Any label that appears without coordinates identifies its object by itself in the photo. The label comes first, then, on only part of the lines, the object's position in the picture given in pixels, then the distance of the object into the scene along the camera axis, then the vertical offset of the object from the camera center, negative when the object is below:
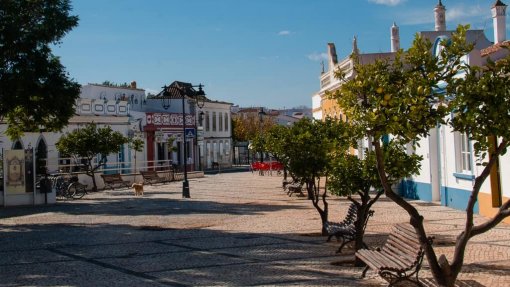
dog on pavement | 27.98 -1.06
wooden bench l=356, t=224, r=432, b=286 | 7.76 -1.35
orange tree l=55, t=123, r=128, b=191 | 29.16 +1.18
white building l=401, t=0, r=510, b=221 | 15.16 -0.36
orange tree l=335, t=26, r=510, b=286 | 5.78 +0.57
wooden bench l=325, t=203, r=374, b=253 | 11.18 -1.30
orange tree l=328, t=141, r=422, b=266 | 9.80 -0.28
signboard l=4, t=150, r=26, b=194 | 23.36 -0.07
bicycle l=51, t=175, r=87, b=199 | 26.56 -0.92
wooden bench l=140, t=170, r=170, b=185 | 35.50 -0.68
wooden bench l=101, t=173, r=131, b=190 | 31.62 -0.71
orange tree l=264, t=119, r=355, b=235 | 13.38 +0.12
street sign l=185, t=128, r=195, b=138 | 26.08 +1.37
